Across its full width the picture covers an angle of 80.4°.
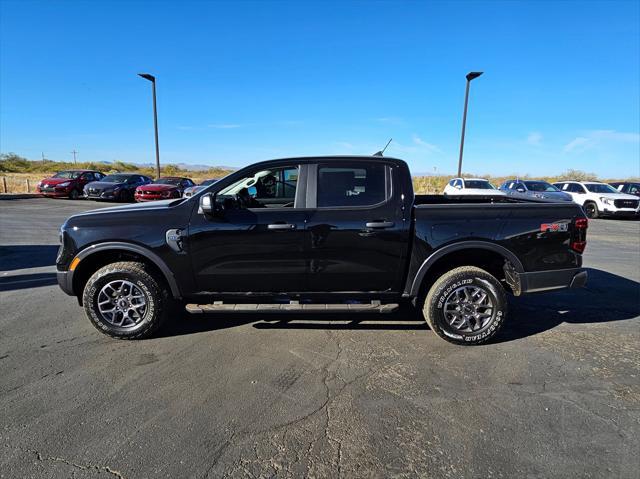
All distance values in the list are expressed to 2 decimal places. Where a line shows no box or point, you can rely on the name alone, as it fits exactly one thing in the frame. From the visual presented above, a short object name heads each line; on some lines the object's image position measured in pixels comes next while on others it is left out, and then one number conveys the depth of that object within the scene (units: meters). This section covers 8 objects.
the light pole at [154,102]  22.36
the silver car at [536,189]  18.36
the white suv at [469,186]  18.61
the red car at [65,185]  21.66
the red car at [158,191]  19.80
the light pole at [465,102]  20.02
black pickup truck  3.79
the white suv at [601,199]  17.16
